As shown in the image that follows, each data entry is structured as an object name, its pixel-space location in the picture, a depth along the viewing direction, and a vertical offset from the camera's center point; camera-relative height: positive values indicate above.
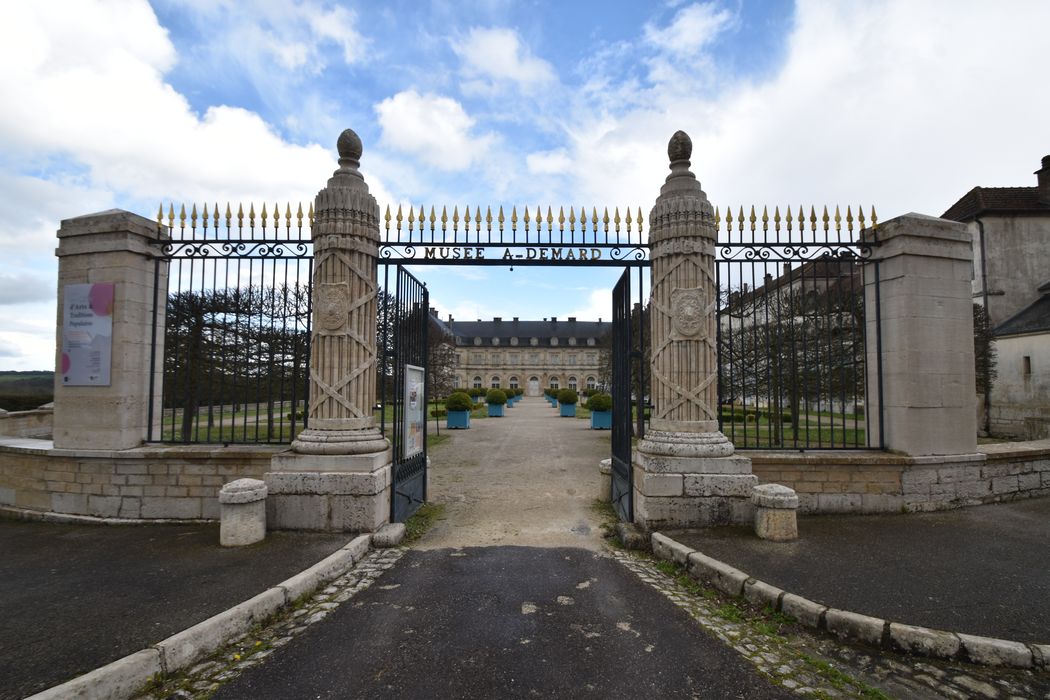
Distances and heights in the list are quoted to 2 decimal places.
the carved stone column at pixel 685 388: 5.20 -0.04
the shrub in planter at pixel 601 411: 17.83 -1.01
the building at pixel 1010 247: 19.12 +5.53
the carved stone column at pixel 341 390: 5.16 -0.09
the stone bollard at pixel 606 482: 7.17 -1.47
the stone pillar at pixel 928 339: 5.69 +0.55
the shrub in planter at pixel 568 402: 24.16 -0.93
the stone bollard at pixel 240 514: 4.77 -1.31
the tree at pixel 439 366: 17.27 +0.61
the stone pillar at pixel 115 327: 5.64 +0.64
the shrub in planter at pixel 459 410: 18.34 -1.03
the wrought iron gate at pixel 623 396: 5.80 -0.15
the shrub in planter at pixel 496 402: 24.69 -0.97
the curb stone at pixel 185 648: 2.49 -1.58
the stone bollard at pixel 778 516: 4.77 -1.30
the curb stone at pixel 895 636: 2.84 -1.56
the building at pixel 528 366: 67.56 +2.42
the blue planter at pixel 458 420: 18.58 -1.42
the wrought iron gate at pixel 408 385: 5.86 -0.03
